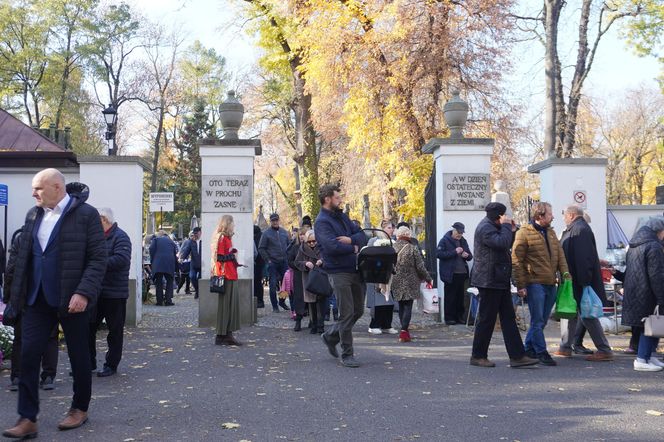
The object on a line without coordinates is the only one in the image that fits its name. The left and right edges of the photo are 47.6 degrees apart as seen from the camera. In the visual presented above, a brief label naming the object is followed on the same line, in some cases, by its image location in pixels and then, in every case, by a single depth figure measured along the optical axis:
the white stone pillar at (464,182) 13.49
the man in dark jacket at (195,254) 19.20
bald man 5.78
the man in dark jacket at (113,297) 8.36
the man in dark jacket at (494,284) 8.64
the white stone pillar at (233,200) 13.12
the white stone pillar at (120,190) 13.05
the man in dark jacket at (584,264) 9.25
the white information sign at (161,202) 26.98
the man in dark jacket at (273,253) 15.95
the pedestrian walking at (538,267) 8.96
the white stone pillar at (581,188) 13.84
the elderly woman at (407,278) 11.28
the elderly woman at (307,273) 12.09
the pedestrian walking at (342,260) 8.70
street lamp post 22.24
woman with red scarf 10.53
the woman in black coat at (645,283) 8.41
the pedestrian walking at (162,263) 17.44
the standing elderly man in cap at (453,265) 13.09
